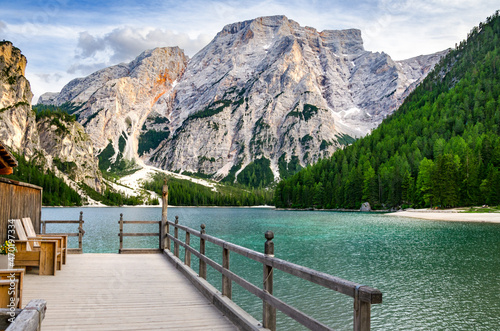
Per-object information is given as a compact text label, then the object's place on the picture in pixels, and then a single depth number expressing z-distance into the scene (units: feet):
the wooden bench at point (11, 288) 17.58
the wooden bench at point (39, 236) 41.91
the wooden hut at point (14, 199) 36.86
